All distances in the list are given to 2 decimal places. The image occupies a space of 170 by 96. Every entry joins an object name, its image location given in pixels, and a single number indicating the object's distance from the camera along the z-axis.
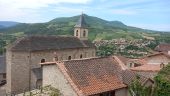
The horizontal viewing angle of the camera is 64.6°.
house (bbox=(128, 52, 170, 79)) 15.70
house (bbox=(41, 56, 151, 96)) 10.42
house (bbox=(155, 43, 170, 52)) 36.89
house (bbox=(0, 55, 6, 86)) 27.04
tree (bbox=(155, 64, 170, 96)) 9.96
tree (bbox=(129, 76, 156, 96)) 9.48
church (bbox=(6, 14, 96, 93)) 19.93
